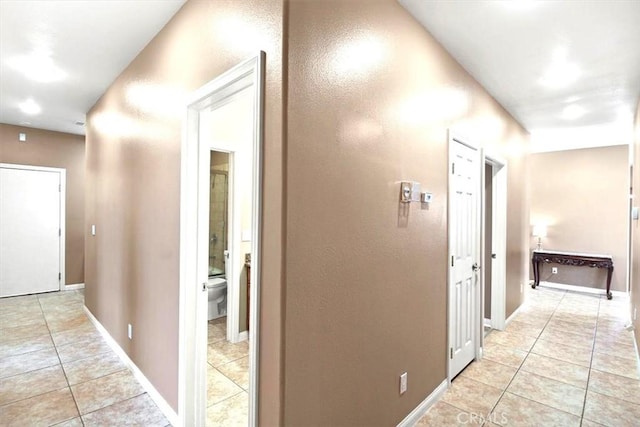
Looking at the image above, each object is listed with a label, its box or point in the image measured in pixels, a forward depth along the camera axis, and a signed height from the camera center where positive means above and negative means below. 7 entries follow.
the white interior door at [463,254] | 2.62 -0.34
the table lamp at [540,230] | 6.22 -0.27
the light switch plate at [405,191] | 1.99 +0.16
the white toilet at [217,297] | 3.95 -1.03
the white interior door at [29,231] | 4.88 -0.25
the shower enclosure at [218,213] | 4.31 +0.04
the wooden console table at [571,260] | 5.39 -0.76
